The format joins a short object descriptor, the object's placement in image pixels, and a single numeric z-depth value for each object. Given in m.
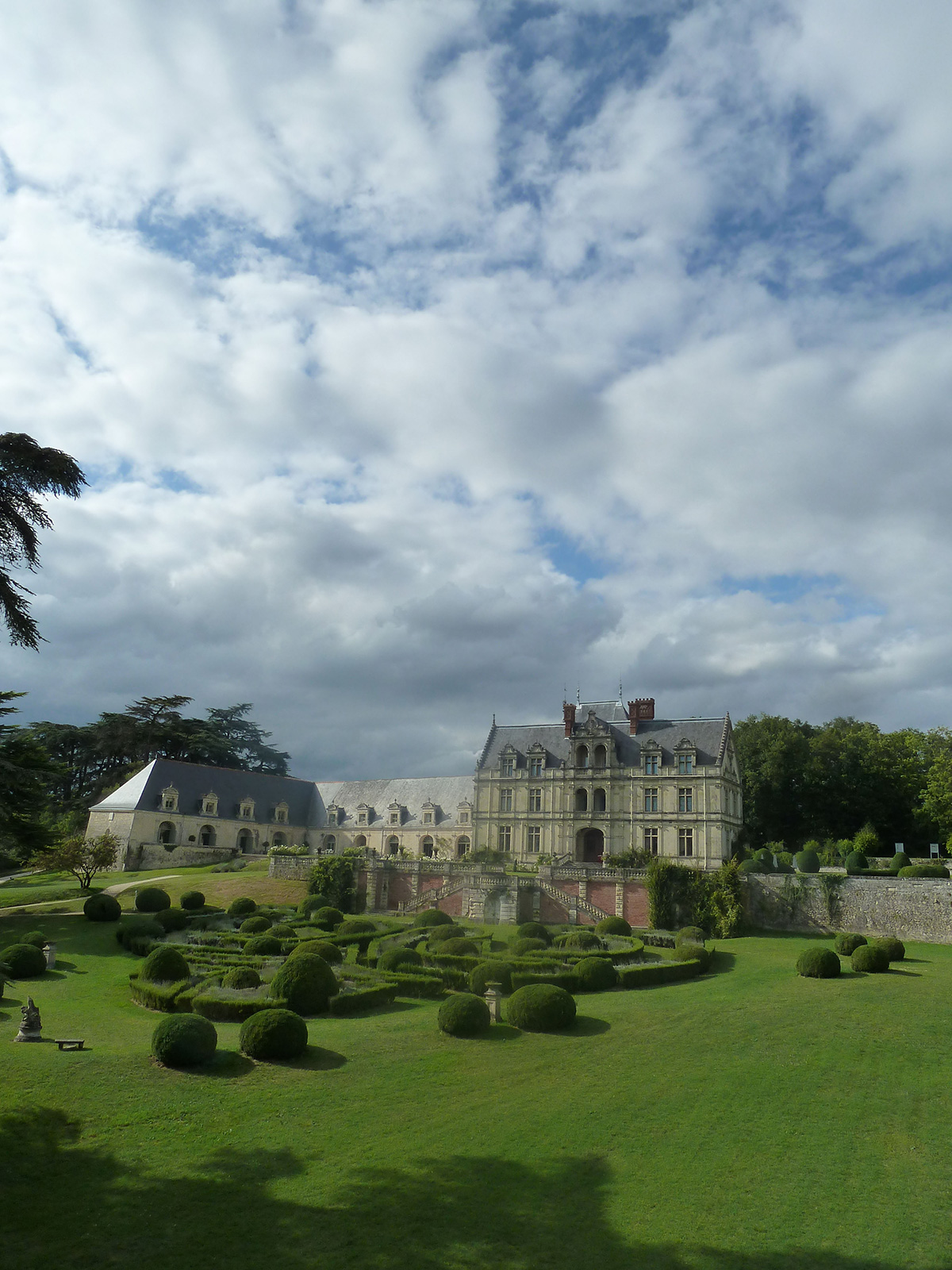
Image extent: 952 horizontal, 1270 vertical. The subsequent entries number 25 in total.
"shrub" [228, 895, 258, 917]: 49.31
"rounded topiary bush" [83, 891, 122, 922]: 47.88
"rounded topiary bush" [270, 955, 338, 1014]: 28.58
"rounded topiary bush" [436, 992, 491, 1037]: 26.03
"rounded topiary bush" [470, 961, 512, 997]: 31.14
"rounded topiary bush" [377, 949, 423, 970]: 34.44
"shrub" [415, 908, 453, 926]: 45.00
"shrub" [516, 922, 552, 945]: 41.03
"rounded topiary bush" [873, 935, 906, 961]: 36.62
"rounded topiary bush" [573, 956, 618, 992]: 33.25
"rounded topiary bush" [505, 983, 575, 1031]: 27.09
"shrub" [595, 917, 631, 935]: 44.56
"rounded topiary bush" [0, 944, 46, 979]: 33.59
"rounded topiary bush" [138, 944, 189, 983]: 31.88
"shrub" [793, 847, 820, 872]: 51.62
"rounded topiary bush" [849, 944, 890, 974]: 35.28
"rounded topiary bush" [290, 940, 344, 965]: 34.83
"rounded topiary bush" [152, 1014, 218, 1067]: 21.30
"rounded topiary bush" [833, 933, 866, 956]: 39.19
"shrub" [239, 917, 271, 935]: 43.25
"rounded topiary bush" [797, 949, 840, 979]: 34.22
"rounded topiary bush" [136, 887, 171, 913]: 50.47
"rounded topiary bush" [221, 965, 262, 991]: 31.53
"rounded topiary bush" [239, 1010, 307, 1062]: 22.61
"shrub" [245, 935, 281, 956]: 37.06
